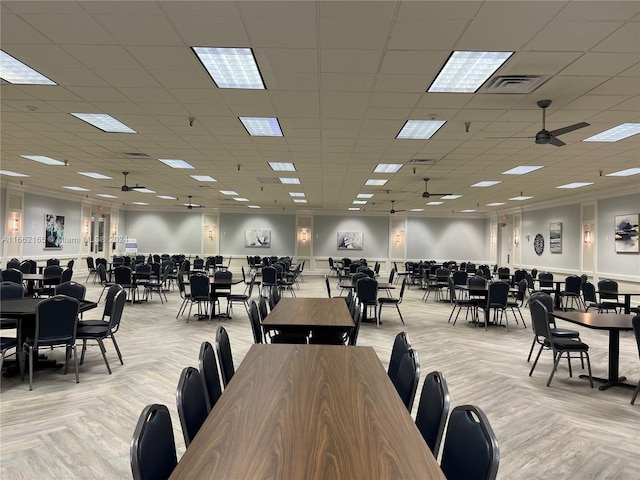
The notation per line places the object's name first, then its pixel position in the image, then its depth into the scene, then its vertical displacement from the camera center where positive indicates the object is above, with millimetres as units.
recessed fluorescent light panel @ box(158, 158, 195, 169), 9210 +1921
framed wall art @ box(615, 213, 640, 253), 10710 +590
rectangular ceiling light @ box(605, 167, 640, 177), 8992 +1904
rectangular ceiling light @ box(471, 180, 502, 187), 11008 +1922
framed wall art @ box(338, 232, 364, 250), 21078 +380
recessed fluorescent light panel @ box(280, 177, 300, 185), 11234 +1919
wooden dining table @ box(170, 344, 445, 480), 1307 -724
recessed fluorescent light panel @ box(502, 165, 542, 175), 8914 +1916
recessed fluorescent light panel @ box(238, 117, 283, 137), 6104 +1921
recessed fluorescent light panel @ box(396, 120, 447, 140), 6027 +1906
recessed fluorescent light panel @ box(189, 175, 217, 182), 11203 +1911
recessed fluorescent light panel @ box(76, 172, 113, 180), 11047 +1897
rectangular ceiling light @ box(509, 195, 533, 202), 14007 +1921
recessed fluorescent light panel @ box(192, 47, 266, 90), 4020 +1928
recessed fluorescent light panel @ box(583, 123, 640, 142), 5999 +1907
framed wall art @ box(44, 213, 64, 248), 14828 +409
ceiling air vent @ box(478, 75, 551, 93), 4336 +1875
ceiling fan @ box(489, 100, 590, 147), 4875 +1458
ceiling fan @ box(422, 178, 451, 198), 10798 +1894
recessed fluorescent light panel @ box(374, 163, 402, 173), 8992 +1902
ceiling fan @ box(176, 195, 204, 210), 17530 +1904
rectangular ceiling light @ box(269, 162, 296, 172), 9281 +1918
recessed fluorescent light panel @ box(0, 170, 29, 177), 11017 +1887
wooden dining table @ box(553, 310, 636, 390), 4522 -840
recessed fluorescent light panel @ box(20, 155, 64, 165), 9016 +1898
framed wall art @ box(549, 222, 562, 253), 14309 +576
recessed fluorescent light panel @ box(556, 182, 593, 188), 10897 +1915
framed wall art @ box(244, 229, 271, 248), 21016 +417
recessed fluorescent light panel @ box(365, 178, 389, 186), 11172 +1908
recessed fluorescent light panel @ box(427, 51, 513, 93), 3957 +1914
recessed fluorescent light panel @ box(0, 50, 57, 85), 4312 +1916
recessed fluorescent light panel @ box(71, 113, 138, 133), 6062 +1909
